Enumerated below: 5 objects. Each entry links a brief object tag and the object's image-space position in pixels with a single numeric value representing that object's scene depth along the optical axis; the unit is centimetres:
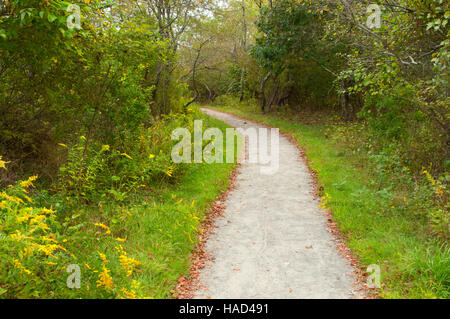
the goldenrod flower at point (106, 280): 407
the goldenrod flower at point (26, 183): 472
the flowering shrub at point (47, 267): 374
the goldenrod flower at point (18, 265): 369
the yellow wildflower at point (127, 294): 409
